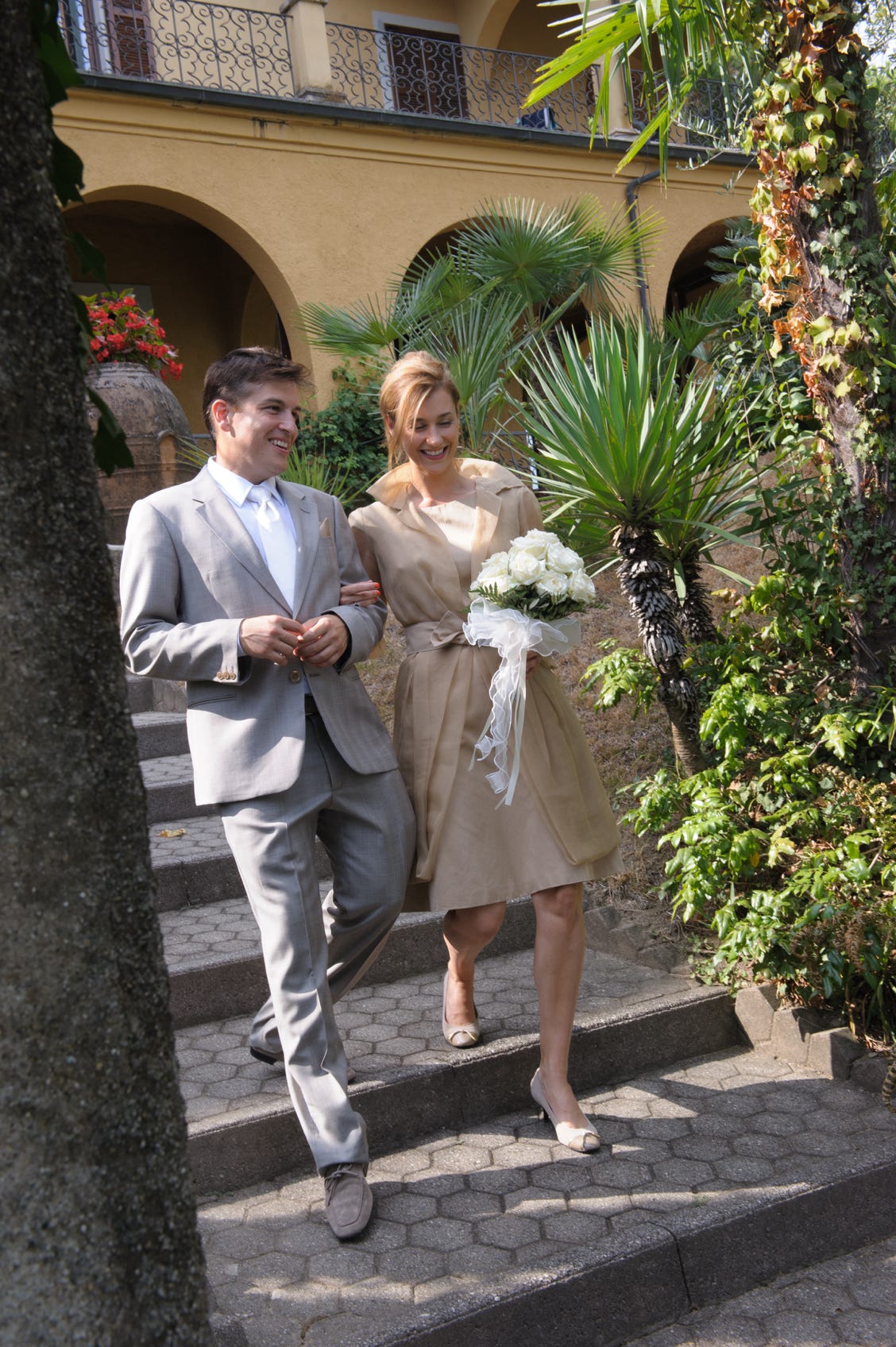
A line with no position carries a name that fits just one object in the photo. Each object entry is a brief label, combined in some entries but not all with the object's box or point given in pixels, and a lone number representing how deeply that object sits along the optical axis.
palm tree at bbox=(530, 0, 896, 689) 4.11
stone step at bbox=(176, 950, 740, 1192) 3.38
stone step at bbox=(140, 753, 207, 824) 5.76
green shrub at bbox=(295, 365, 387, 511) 12.31
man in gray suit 3.07
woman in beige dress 3.45
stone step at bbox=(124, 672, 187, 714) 7.60
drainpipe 15.40
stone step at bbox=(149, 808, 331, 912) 4.86
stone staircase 2.80
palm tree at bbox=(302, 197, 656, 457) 7.99
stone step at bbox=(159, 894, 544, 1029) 4.13
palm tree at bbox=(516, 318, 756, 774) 4.25
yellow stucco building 12.56
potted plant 9.40
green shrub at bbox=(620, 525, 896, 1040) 3.80
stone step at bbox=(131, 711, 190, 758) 6.72
